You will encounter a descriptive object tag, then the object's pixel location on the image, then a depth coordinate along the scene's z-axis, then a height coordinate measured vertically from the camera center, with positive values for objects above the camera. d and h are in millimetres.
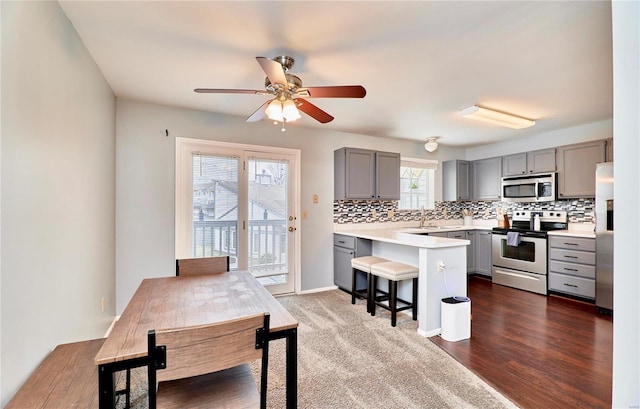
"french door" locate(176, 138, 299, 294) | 3424 -26
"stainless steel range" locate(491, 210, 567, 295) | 4121 -672
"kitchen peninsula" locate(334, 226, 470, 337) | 2760 -678
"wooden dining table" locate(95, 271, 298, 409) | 1049 -541
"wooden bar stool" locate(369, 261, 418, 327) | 2969 -813
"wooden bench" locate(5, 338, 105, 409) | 1163 -799
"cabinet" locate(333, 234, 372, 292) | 3950 -714
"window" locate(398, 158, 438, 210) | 5188 +406
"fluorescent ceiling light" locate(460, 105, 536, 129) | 3361 +1087
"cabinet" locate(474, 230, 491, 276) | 4883 -809
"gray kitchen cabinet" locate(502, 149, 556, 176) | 4349 +689
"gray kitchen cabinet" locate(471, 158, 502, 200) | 5057 +491
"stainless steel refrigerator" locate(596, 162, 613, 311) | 3320 -360
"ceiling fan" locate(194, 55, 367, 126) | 1946 +814
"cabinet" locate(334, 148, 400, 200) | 4207 +470
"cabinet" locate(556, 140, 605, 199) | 3846 +535
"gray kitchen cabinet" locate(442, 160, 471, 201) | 5324 +478
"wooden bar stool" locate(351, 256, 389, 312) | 3332 -758
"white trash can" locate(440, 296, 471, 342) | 2666 -1080
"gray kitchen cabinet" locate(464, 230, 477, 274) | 5070 -814
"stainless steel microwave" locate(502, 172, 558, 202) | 4328 +281
